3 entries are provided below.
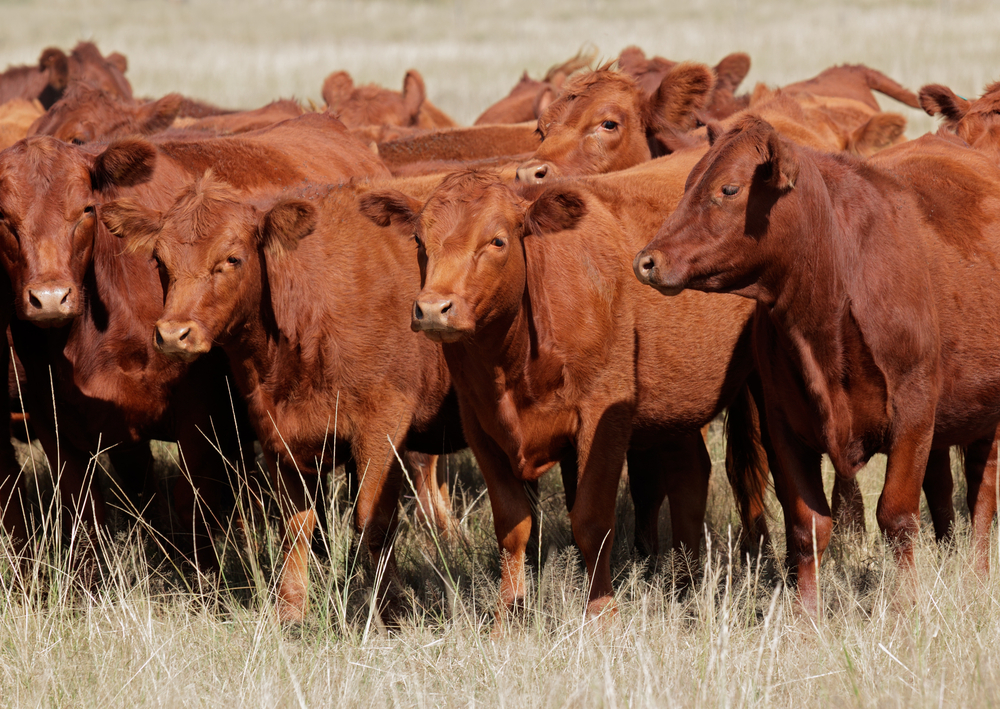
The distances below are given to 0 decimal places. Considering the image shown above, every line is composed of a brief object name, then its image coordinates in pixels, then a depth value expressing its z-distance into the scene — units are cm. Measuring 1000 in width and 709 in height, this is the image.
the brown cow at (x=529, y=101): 2247
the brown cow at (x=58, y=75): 2400
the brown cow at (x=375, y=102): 2414
